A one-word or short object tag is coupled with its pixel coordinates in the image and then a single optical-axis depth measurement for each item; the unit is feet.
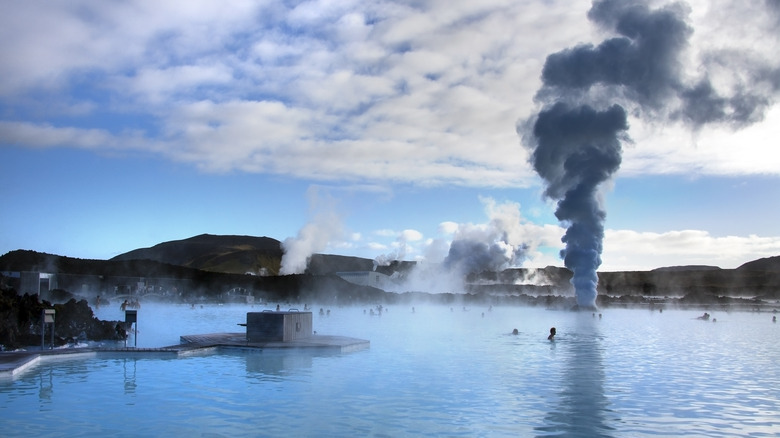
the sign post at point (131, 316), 97.55
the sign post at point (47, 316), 79.46
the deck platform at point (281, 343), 91.76
